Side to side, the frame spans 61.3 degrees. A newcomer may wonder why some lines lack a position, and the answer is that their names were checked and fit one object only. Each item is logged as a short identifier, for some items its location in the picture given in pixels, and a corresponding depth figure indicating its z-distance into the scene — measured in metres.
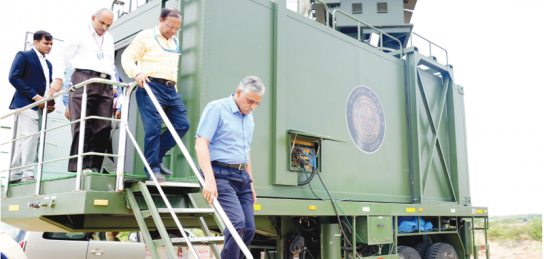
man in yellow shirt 4.36
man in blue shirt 3.46
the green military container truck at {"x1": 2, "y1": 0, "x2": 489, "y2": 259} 4.42
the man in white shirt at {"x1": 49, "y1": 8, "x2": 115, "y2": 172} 4.60
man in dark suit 4.96
